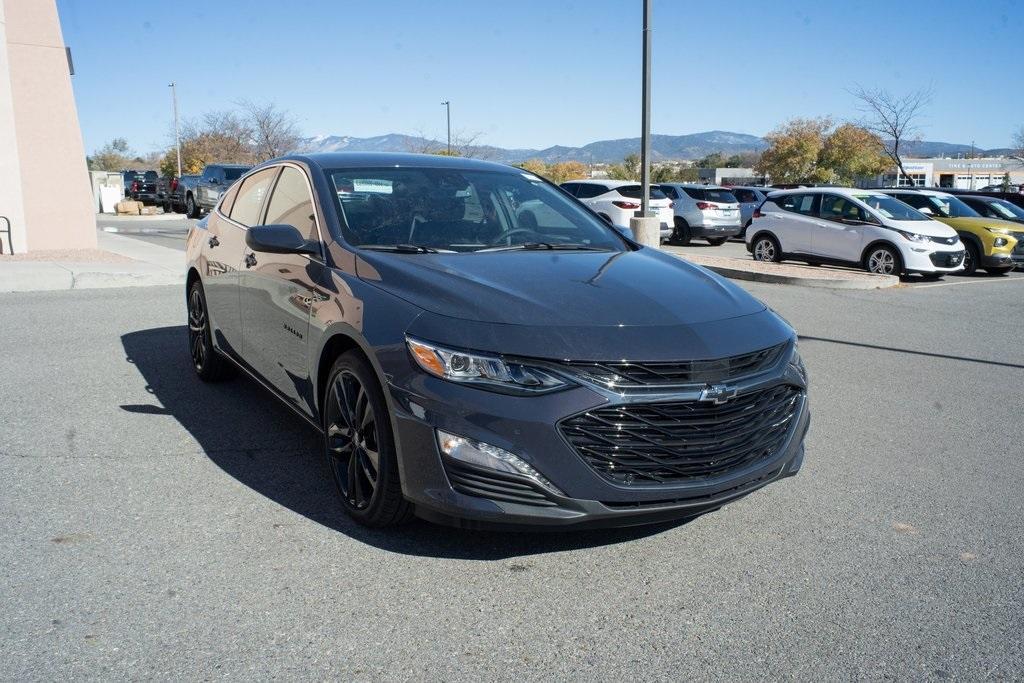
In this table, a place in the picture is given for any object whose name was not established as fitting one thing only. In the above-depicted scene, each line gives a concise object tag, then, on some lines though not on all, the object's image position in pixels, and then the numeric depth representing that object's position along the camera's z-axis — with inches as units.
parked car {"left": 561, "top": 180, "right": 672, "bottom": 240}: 863.8
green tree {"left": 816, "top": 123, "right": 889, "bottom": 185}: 2935.5
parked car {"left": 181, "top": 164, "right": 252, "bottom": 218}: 1130.8
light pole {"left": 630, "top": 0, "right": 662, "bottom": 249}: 620.1
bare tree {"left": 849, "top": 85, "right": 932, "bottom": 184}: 1647.4
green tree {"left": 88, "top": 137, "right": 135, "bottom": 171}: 3757.4
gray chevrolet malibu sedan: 130.6
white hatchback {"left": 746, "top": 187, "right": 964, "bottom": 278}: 634.2
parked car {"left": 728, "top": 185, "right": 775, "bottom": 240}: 1080.2
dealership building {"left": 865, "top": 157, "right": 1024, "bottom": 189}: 3246.1
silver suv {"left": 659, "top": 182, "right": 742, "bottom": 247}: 916.0
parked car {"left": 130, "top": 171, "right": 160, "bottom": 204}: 1723.7
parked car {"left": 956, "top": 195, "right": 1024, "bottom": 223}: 764.6
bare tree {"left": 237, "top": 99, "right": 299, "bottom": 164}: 2317.9
